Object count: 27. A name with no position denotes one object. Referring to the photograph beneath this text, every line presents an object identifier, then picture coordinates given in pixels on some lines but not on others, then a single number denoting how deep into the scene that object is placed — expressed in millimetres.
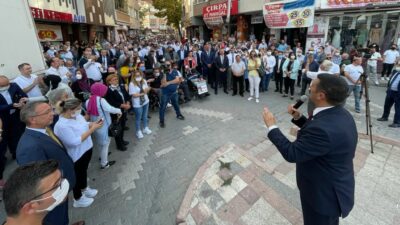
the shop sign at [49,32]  15078
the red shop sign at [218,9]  18738
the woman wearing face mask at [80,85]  6422
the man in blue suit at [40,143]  2402
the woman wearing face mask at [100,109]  4172
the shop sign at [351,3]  10430
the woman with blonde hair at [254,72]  8242
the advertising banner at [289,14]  12953
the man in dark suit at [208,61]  10312
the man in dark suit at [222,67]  9523
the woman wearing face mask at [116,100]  4809
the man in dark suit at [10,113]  4230
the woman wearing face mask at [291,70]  8297
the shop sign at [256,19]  18292
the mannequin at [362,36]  12508
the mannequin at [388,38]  11408
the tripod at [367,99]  4852
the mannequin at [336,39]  13462
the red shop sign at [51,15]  12380
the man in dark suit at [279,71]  8950
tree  27297
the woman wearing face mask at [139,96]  5684
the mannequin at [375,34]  11988
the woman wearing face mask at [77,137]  3023
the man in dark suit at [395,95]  5906
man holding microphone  1864
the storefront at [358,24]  11148
